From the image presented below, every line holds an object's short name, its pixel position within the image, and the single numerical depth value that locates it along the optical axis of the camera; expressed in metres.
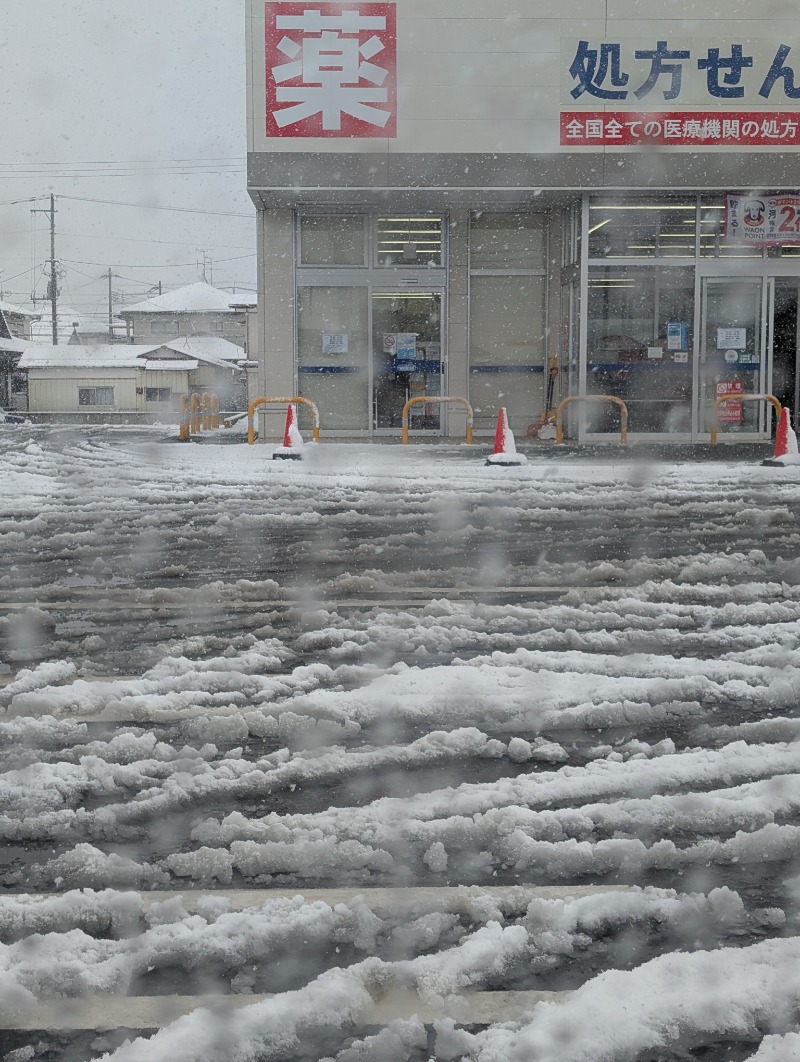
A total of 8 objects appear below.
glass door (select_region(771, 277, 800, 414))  19.50
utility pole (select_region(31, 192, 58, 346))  66.75
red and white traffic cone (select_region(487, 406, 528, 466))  14.36
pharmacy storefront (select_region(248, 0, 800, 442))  17.75
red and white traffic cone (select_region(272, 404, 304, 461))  15.39
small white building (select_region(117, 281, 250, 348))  74.19
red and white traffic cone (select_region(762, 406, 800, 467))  14.18
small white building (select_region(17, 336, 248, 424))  55.84
